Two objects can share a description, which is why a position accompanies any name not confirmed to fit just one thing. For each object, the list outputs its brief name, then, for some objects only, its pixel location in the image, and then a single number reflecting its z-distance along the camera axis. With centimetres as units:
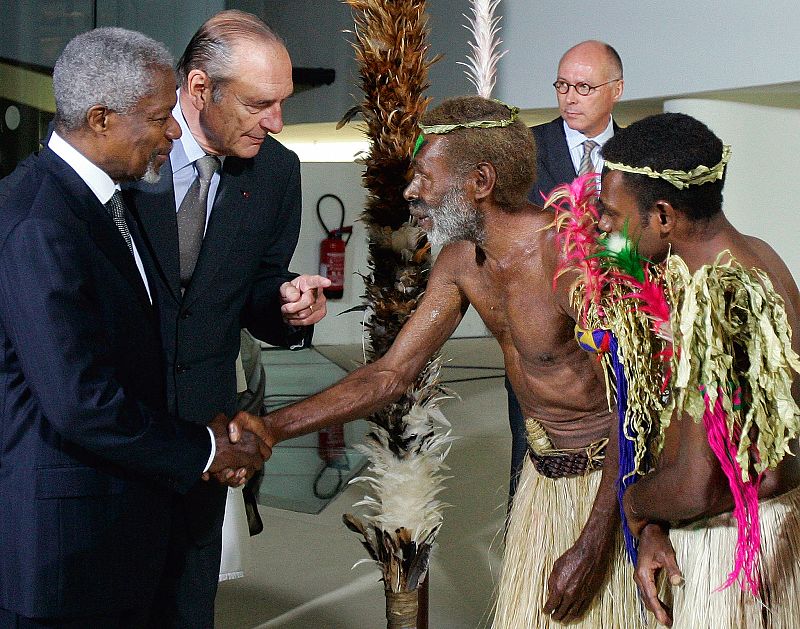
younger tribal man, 156
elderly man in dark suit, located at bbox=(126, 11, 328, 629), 226
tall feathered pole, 278
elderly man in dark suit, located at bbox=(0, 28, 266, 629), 173
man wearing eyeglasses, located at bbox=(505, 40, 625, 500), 355
